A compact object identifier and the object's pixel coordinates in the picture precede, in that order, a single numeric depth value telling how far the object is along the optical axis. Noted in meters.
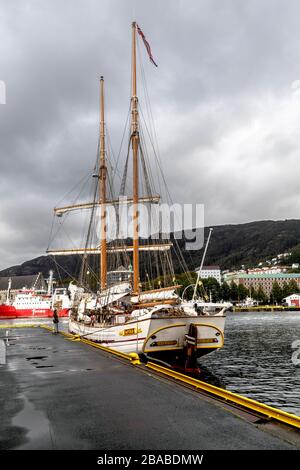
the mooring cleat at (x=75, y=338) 28.28
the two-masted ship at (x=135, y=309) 23.56
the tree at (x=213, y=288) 191.62
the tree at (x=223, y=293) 196.14
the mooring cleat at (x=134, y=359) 16.11
